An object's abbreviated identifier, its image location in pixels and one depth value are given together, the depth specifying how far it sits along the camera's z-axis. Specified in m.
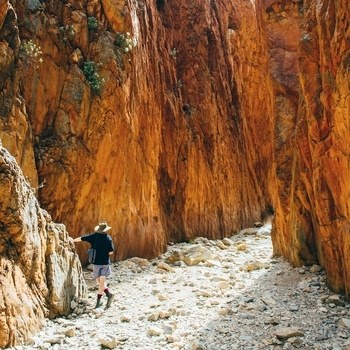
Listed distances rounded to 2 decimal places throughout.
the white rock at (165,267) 10.14
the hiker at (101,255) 6.71
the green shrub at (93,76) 10.80
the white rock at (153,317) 5.86
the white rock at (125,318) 5.88
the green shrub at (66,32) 10.56
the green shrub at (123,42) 11.80
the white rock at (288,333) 4.48
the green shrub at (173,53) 17.69
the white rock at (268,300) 6.03
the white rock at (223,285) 7.69
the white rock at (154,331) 5.19
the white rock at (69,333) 5.02
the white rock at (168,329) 5.24
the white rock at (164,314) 5.97
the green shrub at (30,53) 9.31
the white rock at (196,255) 11.05
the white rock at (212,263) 10.43
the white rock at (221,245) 14.07
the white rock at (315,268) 7.45
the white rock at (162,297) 7.20
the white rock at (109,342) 4.74
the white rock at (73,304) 6.09
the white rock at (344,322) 4.57
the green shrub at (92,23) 11.26
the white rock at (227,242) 14.99
